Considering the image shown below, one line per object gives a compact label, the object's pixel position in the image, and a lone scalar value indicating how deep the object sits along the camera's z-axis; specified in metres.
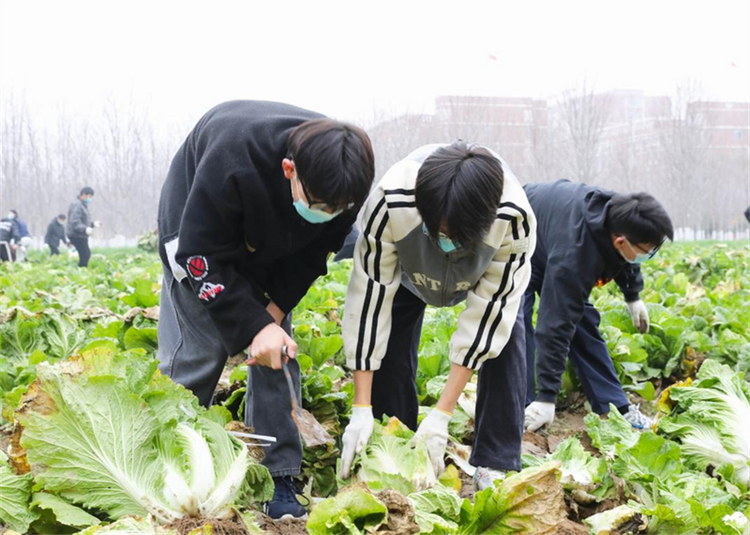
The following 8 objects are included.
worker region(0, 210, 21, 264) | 17.08
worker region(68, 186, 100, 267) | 16.33
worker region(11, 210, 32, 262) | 18.16
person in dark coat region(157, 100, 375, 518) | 2.56
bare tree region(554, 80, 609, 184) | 43.00
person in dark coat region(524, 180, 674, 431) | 4.12
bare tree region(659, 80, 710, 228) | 45.34
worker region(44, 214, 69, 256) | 20.83
